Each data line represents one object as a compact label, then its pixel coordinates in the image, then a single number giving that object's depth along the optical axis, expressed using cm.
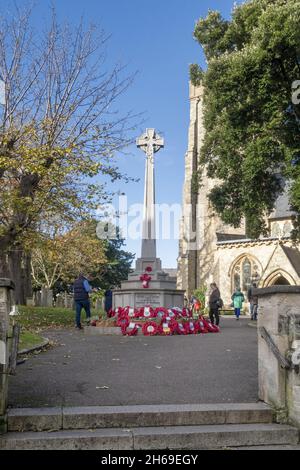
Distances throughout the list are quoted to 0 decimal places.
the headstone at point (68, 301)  3981
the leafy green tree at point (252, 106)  1638
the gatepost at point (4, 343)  520
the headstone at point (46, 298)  3077
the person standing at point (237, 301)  2664
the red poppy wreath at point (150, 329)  1515
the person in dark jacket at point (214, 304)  1925
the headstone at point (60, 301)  4138
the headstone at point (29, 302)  2908
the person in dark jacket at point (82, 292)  1649
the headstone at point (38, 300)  3169
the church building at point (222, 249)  3856
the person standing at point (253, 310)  2221
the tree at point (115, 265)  5080
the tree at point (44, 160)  1591
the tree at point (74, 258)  3253
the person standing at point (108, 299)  2390
